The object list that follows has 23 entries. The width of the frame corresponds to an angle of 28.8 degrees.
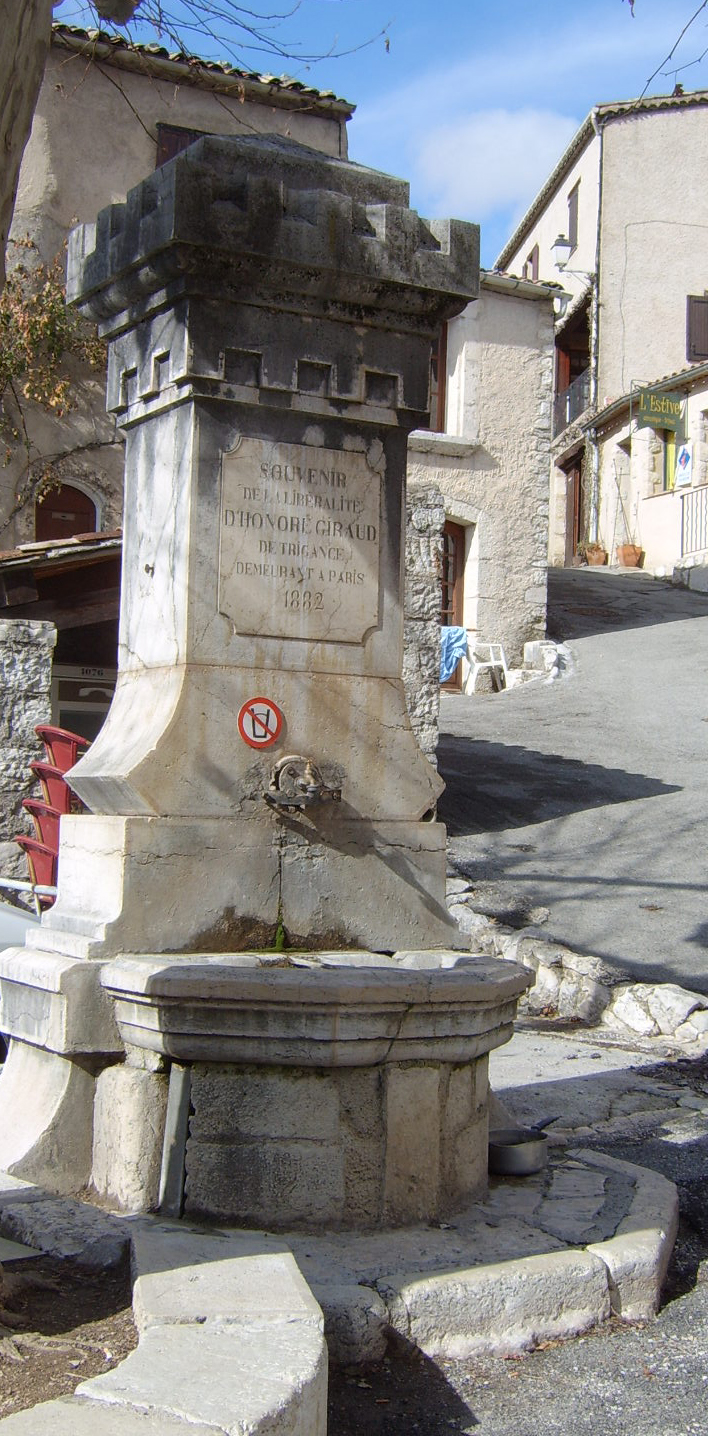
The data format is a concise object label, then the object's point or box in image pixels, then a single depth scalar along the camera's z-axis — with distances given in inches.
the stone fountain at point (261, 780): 137.1
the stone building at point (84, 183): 608.4
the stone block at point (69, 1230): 125.6
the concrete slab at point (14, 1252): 125.6
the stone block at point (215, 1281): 104.9
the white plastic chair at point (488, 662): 707.4
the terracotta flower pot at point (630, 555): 1052.5
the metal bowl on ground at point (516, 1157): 161.8
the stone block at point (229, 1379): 85.7
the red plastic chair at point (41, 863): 329.7
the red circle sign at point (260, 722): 160.7
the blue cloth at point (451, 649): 696.4
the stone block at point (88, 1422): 80.4
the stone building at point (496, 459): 735.7
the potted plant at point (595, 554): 1106.1
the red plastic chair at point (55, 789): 331.3
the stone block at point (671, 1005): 277.4
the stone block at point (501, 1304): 125.7
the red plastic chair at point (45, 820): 329.7
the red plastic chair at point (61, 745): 330.0
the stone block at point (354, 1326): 121.2
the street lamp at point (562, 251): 1208.8
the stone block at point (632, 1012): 281.4
